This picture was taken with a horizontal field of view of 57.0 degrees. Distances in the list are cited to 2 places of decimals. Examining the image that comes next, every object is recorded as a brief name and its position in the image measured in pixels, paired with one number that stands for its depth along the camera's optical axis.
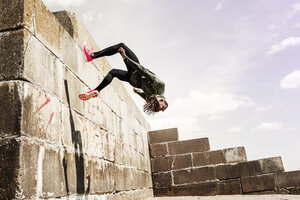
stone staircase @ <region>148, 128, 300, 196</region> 8.15
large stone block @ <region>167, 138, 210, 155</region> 8.76
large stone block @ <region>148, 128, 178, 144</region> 9.18
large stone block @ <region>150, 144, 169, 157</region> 9.05
